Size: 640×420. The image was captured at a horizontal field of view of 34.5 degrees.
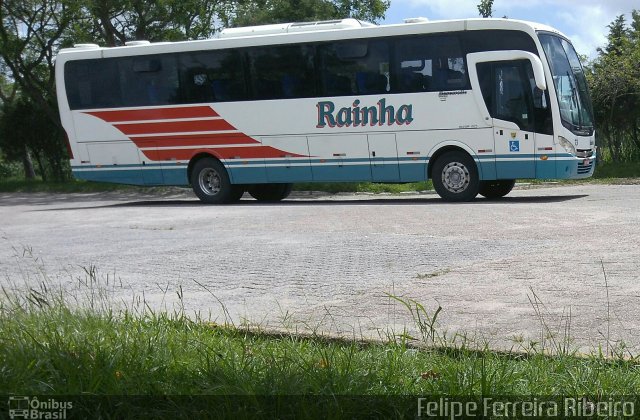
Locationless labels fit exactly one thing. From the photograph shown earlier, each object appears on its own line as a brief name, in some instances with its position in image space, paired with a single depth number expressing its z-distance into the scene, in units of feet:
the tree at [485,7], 144.97
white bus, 62.39
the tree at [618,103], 95.91
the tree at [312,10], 124.26
